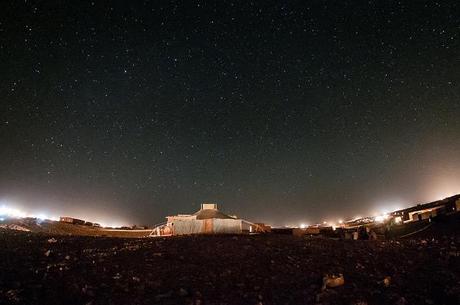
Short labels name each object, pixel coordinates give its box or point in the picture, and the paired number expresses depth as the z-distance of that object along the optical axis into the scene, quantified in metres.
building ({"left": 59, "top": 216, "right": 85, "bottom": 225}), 39.44
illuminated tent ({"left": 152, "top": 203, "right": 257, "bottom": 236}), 29.78
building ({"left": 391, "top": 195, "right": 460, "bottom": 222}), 26.34
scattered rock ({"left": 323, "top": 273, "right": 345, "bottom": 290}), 9.84
